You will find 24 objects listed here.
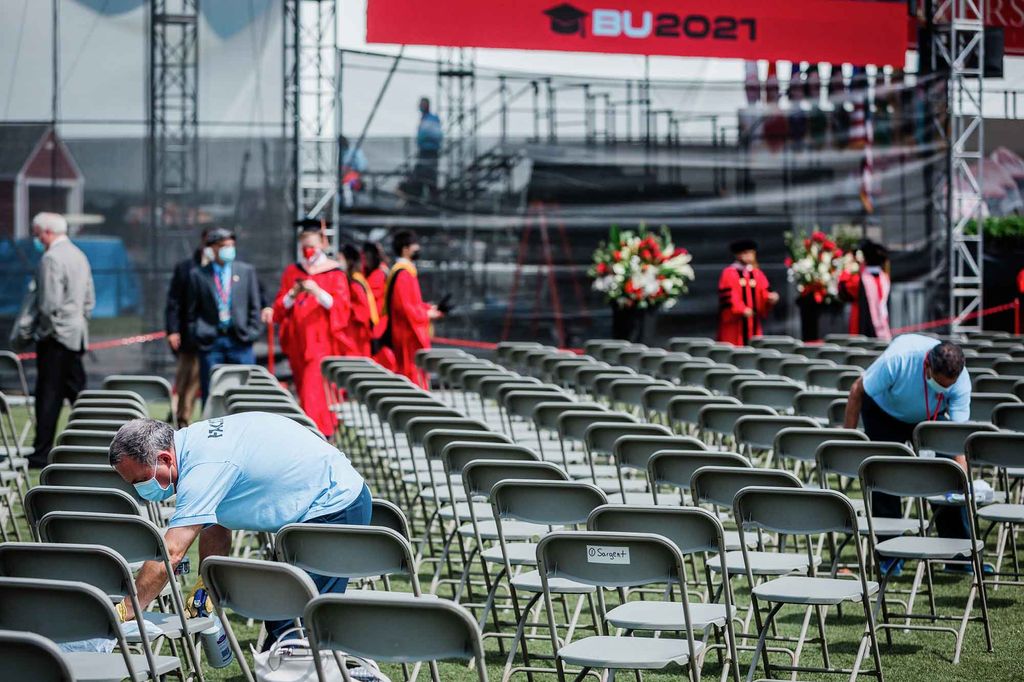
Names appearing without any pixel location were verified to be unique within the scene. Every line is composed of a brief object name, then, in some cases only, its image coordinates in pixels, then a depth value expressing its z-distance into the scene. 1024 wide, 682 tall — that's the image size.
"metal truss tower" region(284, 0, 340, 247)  25.11
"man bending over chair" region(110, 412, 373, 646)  7.47
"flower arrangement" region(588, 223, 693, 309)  27.25
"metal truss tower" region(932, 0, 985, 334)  28.74
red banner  25.94
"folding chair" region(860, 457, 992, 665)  9.41
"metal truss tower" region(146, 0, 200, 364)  25.30
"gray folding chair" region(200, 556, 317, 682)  6.26
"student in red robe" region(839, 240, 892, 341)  23.45
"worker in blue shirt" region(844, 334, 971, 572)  11.53
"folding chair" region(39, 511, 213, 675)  7.29
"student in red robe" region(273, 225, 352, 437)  19.23
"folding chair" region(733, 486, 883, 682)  8.21
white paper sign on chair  6.98
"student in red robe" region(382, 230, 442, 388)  21.62
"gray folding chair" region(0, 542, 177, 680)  6.65
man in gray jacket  17.90
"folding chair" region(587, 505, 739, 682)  7.58
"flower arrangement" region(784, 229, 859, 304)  28.47
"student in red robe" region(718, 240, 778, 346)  25.00
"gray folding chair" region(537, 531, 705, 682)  6.91
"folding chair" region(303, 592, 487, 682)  5.68
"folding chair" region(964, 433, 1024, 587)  10.46
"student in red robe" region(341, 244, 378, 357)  21.40
